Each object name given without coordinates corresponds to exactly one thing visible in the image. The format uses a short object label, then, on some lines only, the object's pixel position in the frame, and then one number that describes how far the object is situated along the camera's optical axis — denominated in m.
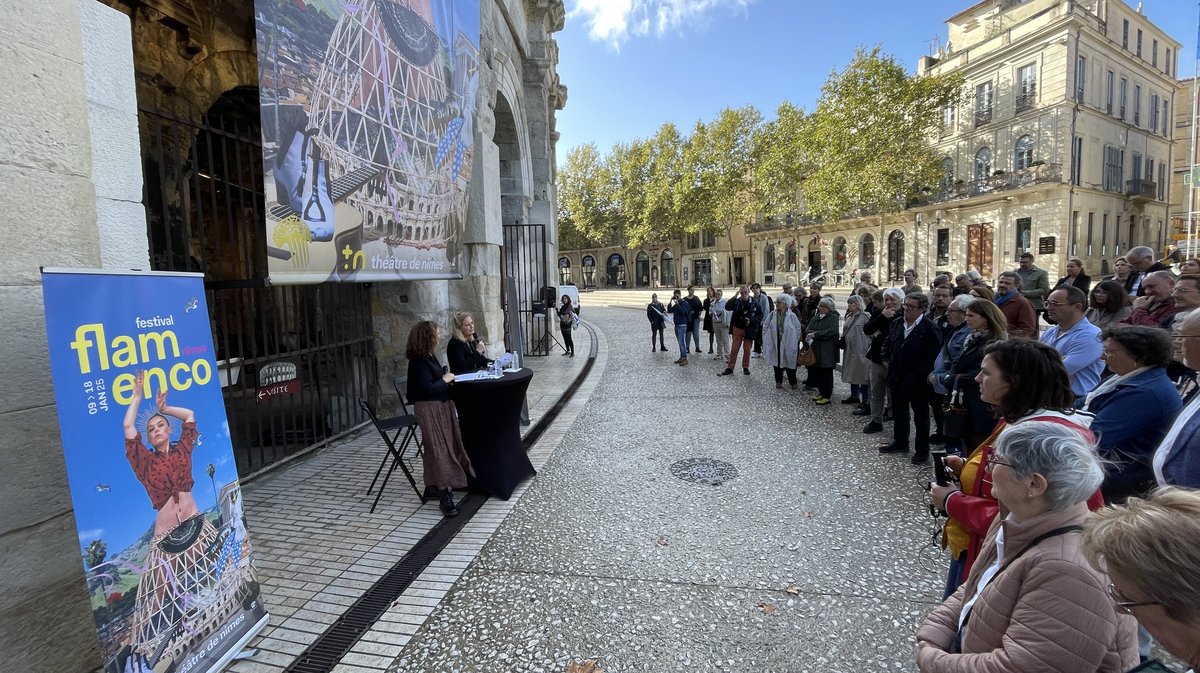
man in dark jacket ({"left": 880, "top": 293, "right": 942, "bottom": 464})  5.06
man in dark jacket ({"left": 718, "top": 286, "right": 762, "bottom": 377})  9.79
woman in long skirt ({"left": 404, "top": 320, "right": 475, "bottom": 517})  4.37
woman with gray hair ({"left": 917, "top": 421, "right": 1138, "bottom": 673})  1.37
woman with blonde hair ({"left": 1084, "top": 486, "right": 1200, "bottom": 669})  0.97
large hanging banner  4.01
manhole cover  4.95
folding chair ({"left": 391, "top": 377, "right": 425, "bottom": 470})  5.00
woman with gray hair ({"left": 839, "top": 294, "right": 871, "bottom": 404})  6.94
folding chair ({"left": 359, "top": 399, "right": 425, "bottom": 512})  4.52
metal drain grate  2.70
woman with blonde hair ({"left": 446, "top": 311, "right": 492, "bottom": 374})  4.94
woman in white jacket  8.38
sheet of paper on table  4.53
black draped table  4.47
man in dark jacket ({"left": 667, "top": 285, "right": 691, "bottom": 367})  11.43
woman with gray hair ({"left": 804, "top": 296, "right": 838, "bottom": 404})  7.52
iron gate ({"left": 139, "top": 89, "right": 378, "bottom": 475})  4.74
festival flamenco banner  1.96
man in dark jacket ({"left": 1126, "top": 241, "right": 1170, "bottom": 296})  6.39
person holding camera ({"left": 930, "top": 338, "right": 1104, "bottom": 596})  2.04
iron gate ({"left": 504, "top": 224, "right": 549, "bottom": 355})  11.84
